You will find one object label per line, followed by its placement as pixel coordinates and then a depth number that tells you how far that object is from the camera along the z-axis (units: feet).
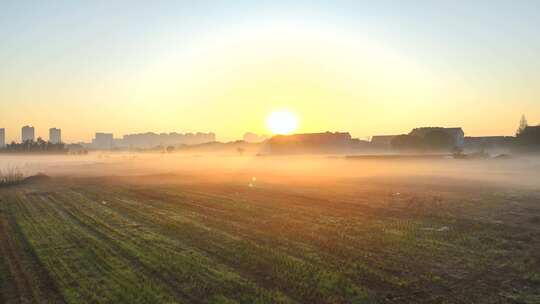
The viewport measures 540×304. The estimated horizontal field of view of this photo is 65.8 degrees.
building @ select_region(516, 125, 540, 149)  348.18
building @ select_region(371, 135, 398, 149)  497.87
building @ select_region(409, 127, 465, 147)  422.08
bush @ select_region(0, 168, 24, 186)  165.99
